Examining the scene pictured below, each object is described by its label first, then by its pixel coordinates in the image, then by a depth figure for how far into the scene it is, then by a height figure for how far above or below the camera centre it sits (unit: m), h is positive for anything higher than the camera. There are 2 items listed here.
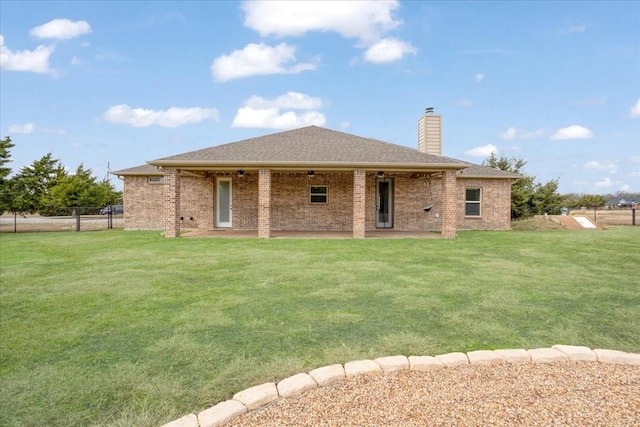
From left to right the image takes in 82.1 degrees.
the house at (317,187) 12.74 +0.94
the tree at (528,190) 20.89 +1.17
